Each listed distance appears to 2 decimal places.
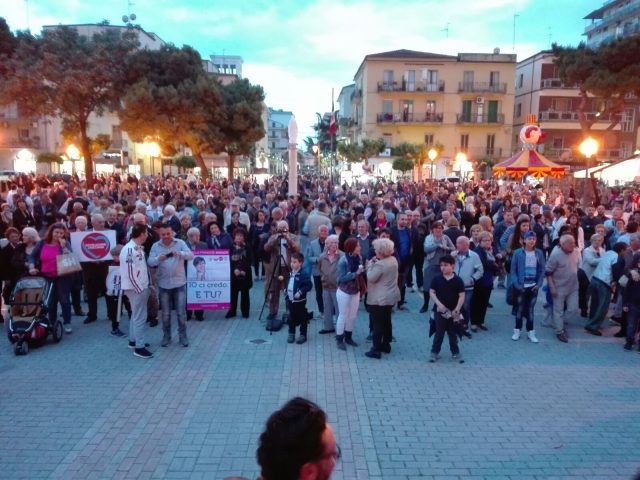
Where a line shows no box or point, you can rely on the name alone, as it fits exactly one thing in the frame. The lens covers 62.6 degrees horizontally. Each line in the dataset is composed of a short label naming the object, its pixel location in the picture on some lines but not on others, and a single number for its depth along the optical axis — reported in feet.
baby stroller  24.32
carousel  55.47
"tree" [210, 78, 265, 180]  79.97
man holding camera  27.96
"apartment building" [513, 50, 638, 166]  146.20
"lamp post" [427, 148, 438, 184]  97.40
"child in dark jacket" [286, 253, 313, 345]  25.49
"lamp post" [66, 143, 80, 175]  88.26
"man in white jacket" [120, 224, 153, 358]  23.35
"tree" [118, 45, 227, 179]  70.33
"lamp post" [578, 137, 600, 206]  53.28
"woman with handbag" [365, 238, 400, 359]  23.27
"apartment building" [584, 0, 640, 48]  136.56
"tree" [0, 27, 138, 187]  61.72
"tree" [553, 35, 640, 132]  94.84
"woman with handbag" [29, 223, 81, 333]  25.96
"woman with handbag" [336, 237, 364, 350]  24.88
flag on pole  88.00
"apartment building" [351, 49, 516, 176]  159.53
